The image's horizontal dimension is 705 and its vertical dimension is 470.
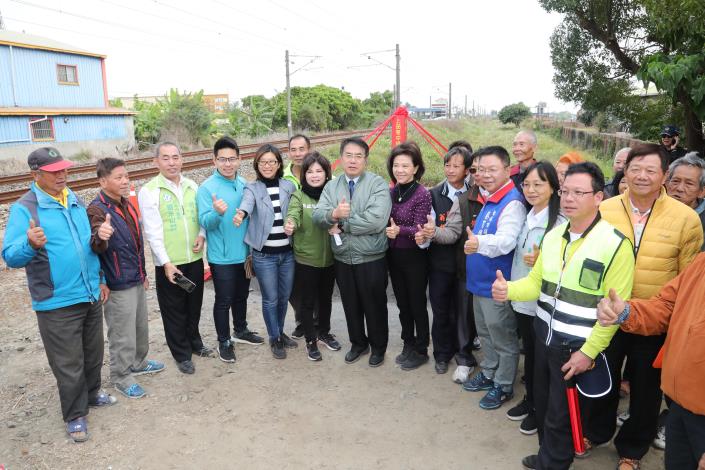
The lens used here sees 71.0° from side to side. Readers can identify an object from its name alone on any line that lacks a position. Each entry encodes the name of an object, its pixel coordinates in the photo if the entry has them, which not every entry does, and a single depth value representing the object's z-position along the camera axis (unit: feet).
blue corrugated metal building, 55.16
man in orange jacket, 5.90
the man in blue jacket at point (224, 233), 12.45
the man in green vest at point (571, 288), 7.17
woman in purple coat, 11.85
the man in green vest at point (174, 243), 11.78
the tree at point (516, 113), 159.96
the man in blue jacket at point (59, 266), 9.29
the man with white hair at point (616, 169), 12.75
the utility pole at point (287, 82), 66.90
